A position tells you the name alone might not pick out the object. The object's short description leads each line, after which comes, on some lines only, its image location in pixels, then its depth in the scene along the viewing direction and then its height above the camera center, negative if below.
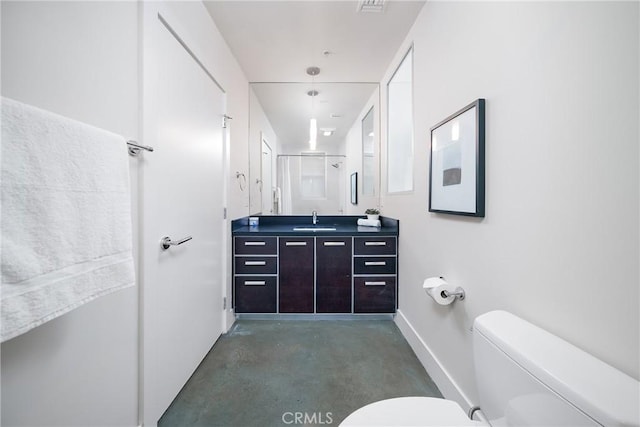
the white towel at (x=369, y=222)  2.59 -0.16
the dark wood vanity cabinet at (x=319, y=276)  2.29 -0.65
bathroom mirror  2.79 +0.61
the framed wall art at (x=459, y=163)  1.08 +0.23
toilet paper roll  1.30 -0.44
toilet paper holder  1.24 -0.44
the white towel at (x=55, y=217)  0.54 -0.03
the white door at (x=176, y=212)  1.13 -0.03
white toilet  0.51 -0.43
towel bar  1.00 +0.25
